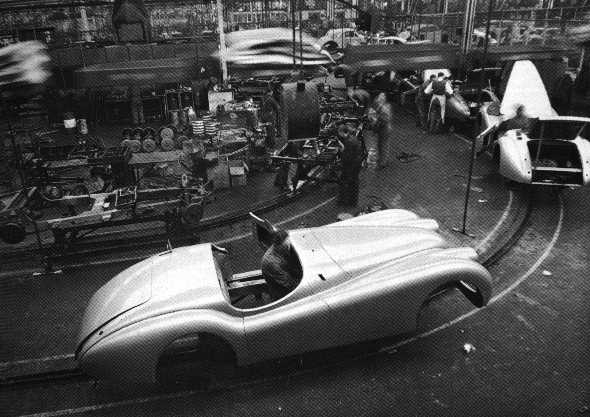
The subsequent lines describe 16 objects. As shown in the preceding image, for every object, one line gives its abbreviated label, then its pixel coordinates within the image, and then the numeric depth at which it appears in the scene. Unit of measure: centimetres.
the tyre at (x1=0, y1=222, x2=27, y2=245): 743
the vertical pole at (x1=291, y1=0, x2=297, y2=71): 860
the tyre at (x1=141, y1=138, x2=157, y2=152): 1195
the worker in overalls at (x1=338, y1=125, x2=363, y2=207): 874
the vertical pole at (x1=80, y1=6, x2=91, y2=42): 2194
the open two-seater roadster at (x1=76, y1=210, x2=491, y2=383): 425
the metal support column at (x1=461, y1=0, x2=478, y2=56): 1379
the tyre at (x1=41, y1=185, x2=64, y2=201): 869
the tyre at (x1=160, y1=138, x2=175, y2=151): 1157
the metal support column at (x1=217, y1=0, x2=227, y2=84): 1024
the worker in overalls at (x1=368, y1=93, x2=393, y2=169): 1073
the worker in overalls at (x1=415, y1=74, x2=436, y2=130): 1462
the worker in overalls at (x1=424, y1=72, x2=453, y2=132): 1342
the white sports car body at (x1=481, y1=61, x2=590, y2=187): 843
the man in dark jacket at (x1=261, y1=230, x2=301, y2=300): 497
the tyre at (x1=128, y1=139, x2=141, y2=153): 1163
